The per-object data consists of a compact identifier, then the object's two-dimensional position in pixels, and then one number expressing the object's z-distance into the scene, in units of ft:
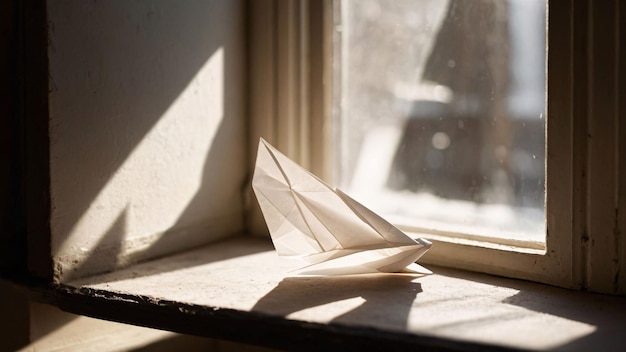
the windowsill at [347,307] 3.08
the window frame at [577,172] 3.55
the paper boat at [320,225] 3.85
